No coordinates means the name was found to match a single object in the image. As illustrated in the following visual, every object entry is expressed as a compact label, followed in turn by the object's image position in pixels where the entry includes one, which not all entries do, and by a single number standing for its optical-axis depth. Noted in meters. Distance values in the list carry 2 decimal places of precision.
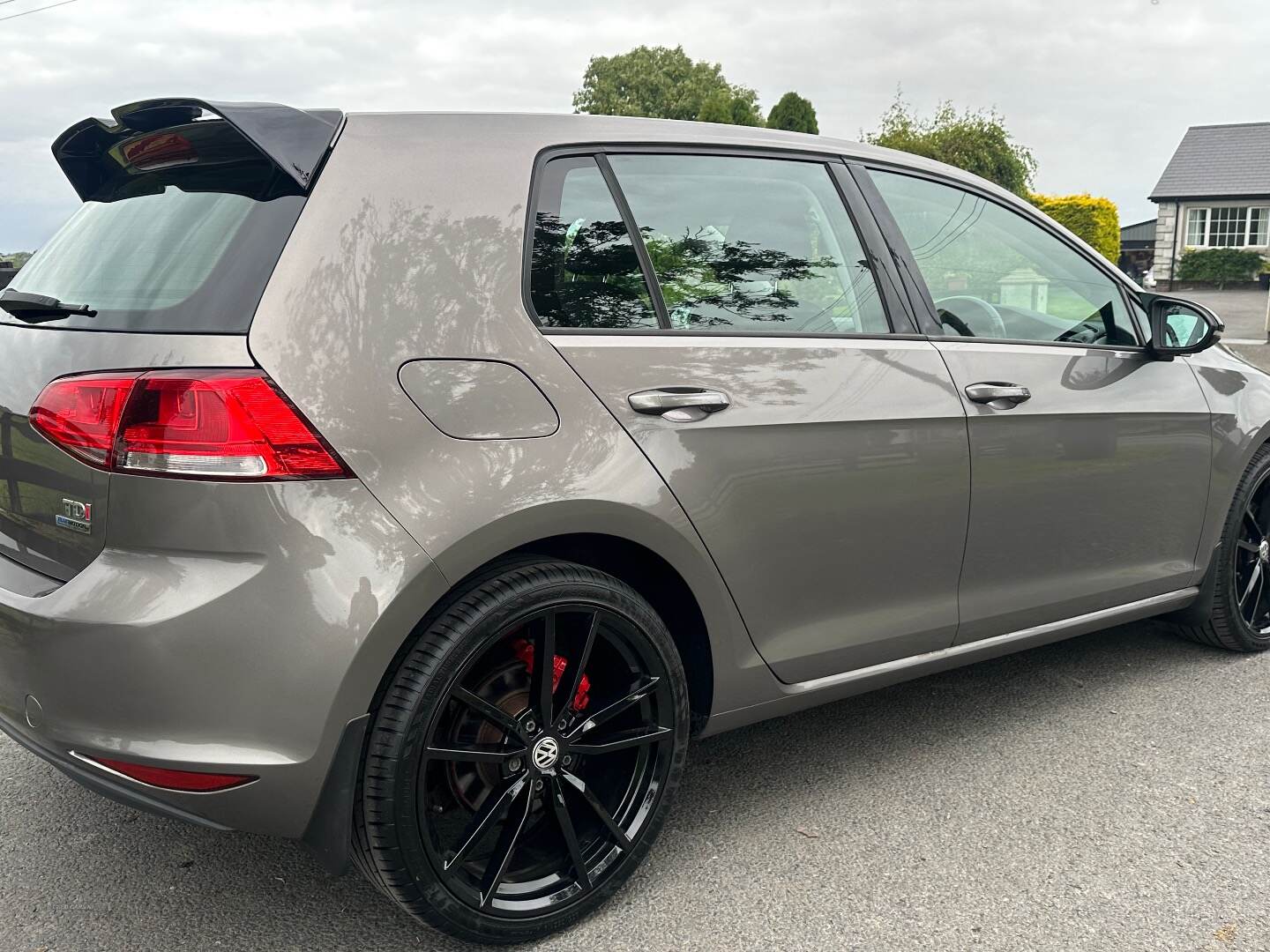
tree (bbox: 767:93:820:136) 25.94
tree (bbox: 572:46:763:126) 64.75
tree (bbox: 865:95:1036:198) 26.25
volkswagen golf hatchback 1.92
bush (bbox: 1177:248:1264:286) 41.03
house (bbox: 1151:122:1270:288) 42.84
